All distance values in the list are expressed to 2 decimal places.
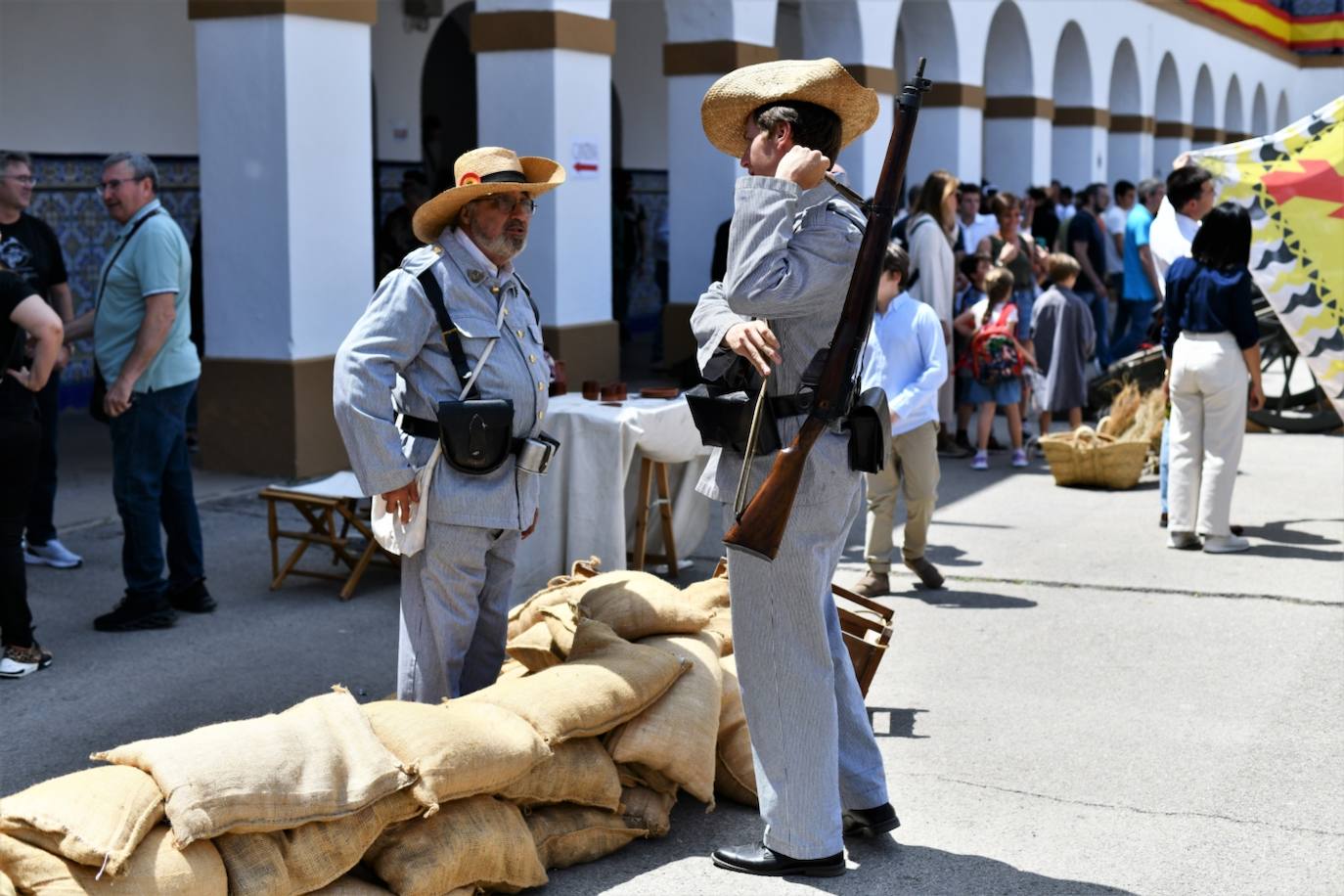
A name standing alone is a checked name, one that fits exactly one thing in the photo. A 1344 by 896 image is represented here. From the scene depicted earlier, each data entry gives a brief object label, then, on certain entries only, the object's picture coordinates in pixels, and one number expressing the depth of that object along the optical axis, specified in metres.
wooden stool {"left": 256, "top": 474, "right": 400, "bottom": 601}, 7.03
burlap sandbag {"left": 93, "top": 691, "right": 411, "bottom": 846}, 3.50
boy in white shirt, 6.89
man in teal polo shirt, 6.51
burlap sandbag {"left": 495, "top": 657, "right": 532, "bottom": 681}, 4.81
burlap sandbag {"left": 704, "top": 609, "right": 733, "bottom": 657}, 5.20
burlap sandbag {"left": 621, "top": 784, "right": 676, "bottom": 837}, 4.36
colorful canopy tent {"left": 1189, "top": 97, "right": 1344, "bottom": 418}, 8.52
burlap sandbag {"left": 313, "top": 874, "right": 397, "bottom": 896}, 3.72
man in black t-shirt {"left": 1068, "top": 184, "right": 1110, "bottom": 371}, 15.31
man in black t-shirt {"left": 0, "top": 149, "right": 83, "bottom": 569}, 7.19
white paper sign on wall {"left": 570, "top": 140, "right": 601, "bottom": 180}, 11.80
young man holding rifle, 3.87
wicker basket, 10.01
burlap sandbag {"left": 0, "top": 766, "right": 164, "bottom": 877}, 3.34
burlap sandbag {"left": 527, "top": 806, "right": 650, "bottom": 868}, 4.19
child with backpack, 10.66
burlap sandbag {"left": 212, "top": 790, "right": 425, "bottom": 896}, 3.55
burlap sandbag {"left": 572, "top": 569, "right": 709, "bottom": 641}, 4.83
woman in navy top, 7.90
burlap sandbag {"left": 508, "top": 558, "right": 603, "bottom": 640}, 5.21
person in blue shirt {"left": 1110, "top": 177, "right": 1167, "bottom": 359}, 13.64
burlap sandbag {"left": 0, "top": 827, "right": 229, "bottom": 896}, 3.34
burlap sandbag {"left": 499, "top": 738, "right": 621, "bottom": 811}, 4.14
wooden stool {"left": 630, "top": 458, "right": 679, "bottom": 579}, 7.29
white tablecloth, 6.87
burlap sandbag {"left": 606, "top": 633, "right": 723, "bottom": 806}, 4.35
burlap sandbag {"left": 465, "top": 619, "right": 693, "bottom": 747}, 4.21
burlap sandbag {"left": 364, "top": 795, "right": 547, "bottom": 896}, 3.79
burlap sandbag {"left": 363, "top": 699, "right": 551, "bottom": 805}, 3.86
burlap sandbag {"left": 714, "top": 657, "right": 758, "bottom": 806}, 4.66
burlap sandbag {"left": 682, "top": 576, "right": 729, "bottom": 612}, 5.47
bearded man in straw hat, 4.51
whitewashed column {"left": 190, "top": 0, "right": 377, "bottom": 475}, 9.57
